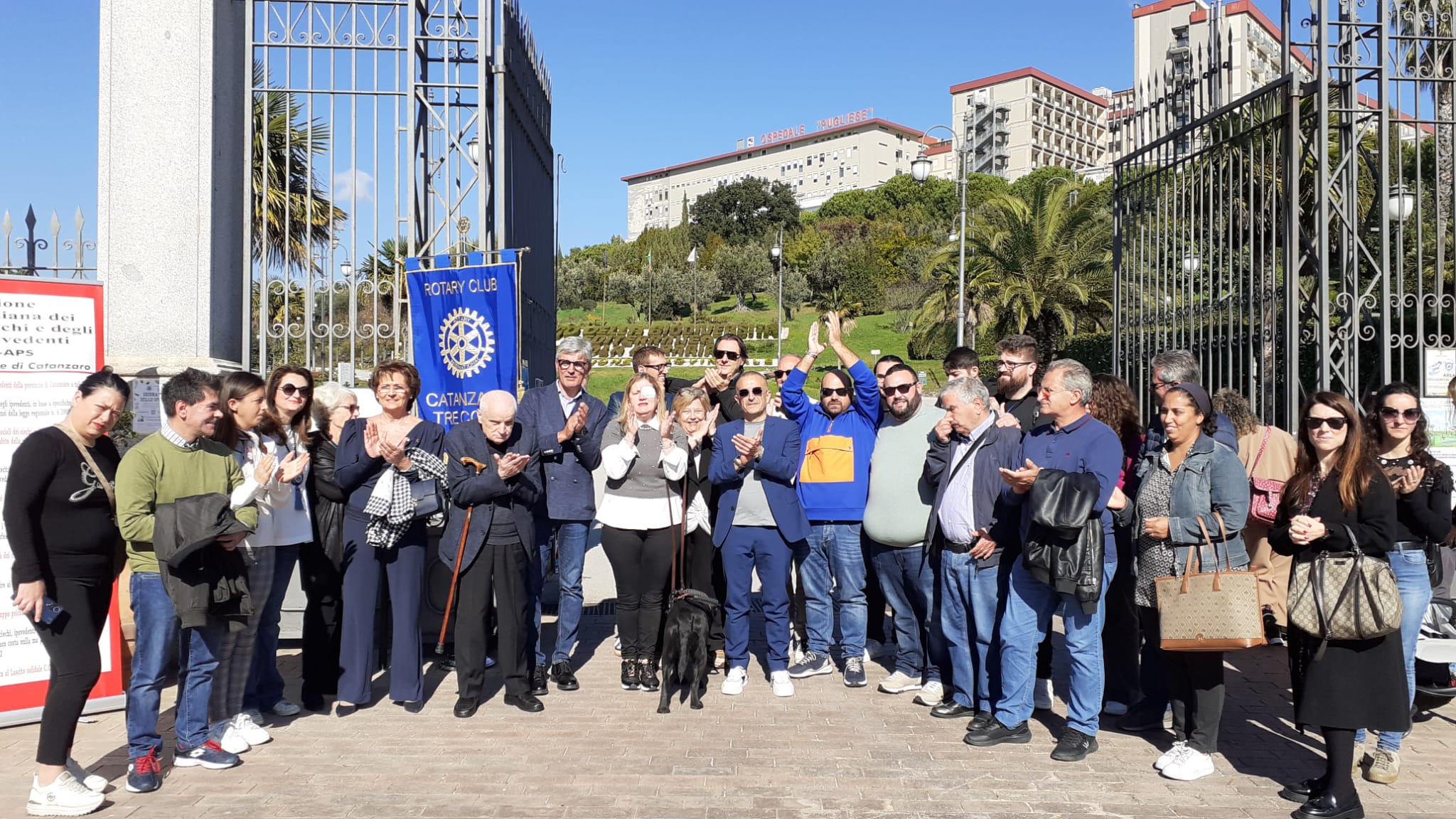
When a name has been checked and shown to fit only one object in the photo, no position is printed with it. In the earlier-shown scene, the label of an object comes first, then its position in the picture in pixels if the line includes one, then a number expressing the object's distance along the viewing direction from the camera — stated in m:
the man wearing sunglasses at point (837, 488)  6.34
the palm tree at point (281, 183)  7.40
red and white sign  5.45
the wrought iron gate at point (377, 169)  7.58
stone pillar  7.21
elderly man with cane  5.77
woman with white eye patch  6.07
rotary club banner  7.41
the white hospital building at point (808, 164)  113.06
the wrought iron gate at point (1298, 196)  7.19
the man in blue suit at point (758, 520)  6.13
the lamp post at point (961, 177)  22.05
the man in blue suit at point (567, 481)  6.27
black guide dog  5.81
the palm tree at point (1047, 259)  27.61
